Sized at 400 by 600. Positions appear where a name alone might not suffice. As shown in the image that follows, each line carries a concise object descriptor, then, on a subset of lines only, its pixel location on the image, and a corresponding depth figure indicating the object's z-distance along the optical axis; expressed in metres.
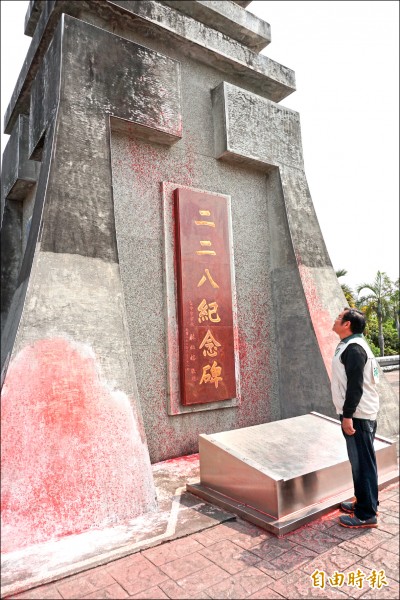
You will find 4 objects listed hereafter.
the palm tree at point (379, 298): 27.27
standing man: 3.15
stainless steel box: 3.21
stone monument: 3.34
